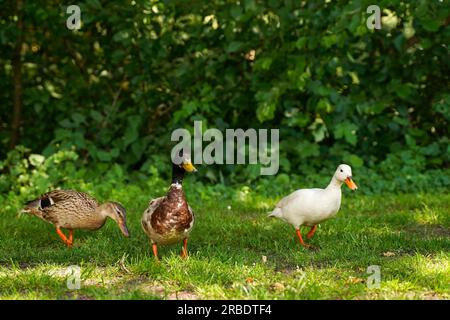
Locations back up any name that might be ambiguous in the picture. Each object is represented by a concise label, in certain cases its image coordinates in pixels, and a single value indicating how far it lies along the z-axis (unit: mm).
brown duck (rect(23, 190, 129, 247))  6098
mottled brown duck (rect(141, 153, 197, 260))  5422
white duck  5938
